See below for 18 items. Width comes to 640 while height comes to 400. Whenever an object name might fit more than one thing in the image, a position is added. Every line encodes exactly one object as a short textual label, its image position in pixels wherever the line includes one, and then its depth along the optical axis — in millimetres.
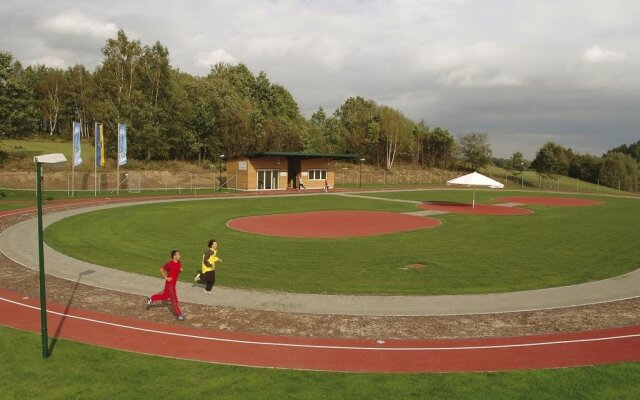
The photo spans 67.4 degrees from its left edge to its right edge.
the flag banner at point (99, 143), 45312
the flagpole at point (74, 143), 43281
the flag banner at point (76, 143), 43562
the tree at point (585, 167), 100188
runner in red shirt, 11859
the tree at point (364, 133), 89750
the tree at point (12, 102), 56719
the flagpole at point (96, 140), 45350
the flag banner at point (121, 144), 46694
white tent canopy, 37734
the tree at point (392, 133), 90125
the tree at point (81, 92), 83375
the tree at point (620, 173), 93250
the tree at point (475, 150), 97812
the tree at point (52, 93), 86312
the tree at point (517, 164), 88250
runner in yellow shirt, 14039
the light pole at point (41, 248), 8898
